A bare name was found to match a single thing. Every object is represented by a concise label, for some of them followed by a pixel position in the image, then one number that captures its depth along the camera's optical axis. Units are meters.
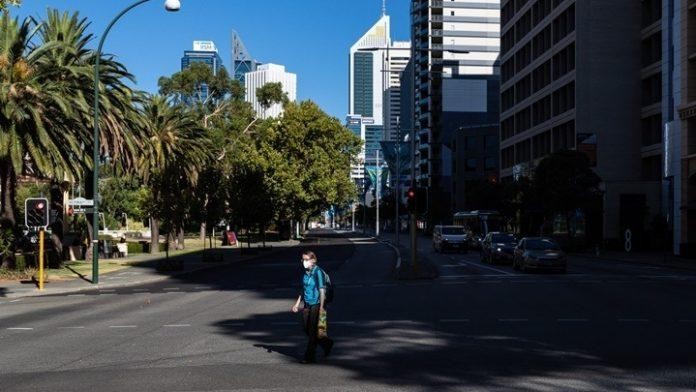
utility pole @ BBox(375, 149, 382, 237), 85.44
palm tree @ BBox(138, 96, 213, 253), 42.56
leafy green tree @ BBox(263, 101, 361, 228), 77.81
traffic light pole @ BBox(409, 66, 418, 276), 27.97
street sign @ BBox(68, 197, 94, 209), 30.28
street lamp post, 27.62
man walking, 10.61
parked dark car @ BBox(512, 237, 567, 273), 30.41
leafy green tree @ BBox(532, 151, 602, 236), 55.09
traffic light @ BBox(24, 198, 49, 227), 26.53
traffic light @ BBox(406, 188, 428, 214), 27.67
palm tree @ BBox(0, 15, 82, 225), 29.19
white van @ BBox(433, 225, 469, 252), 52.48
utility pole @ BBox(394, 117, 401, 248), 56.86
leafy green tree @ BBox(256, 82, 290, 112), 81.12
